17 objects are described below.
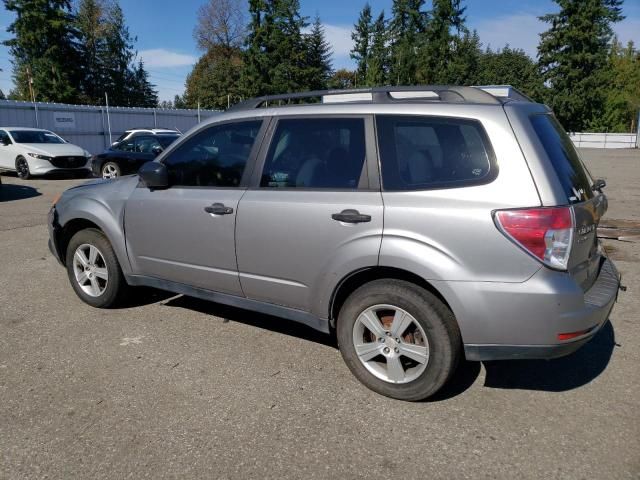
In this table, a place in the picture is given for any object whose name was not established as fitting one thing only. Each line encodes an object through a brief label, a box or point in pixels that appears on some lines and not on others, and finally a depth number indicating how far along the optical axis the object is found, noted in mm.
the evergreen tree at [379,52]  63906
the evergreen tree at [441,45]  56922
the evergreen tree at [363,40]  70562
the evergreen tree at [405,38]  60094
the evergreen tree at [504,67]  73688
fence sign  22672
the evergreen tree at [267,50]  52500
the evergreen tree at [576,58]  54469
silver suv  2770
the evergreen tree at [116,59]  59406
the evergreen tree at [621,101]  58938
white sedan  15352
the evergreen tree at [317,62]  59828
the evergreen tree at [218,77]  63094
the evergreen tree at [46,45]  48969
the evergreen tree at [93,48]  55875
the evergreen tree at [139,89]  62594
